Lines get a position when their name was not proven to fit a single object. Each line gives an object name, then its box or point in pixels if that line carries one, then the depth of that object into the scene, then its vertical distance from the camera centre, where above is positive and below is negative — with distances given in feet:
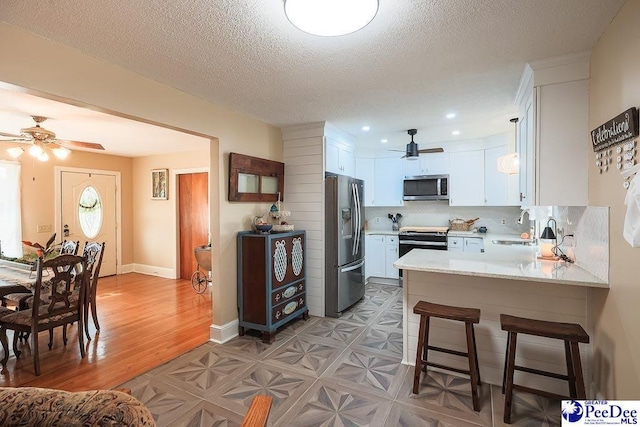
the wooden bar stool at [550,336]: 5.93 -2.87
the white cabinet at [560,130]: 6.93 +1.82
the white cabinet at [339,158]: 13.05 +2.39
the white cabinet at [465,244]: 15.58 -1.85
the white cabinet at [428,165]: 17.11 +2.54
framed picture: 19.52 +1.68
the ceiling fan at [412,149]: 13.74 +2.75
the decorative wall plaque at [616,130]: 4.93 +1.40
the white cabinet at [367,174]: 18.99 +2.19
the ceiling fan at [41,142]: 11.18 +2.65
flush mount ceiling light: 4.44 +2.96
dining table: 8.68 -2.03
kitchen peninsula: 7.04 -2.33
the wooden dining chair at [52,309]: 8.34 -2.95
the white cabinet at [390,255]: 17.78 -2.74
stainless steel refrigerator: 12.63 -1.48
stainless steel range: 16.44 -1.65
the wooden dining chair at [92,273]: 10.34 -2.29
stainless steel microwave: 17.01 +1.22
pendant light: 10.83 +1.64
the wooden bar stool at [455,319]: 6.81 -2.96
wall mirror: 10.78 +1.20
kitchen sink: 13.30 -1.51
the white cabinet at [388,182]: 18.42 +1.65
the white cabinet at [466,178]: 16.24 +1.65
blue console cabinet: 10.43 -2.58
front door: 17.53 +0.01
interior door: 18.53 -0.33
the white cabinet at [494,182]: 15.44 +1.38
